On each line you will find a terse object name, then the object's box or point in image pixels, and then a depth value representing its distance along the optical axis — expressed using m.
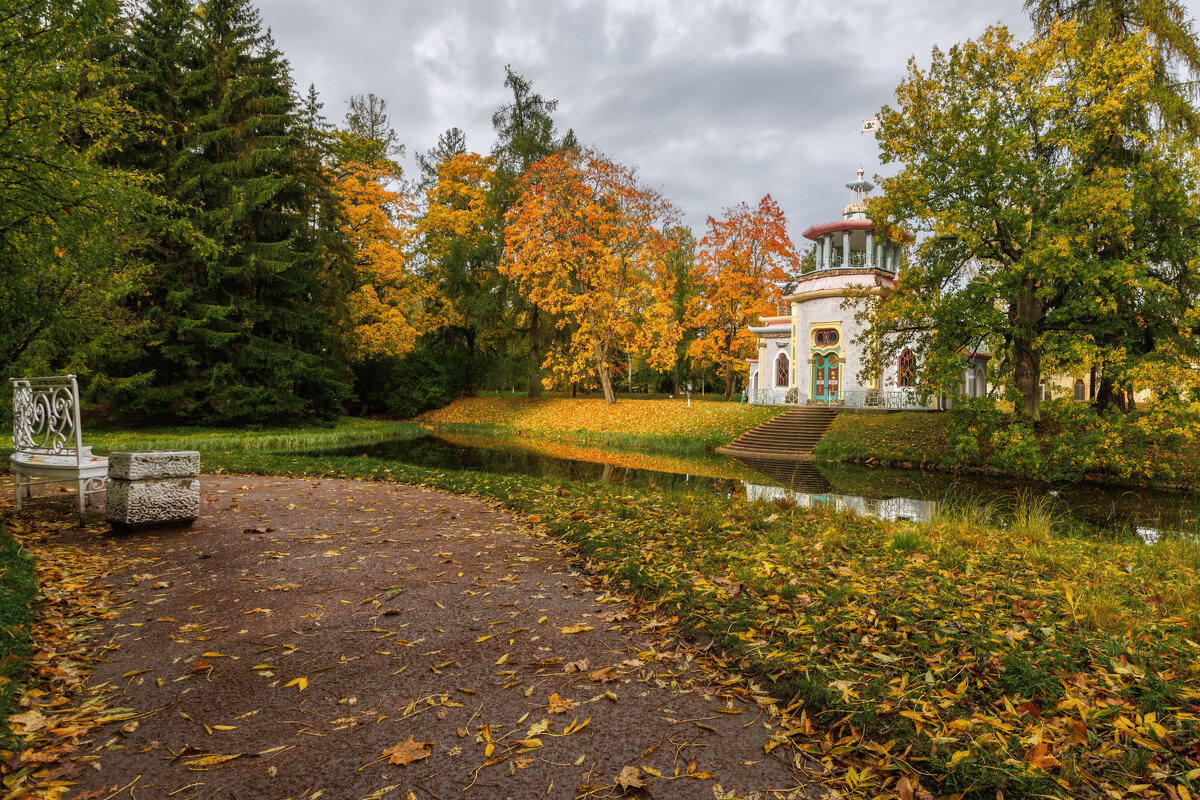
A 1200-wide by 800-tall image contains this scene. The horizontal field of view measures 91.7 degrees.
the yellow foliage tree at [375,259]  25.97
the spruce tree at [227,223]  19.03
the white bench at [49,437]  6.06
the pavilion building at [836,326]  26.47
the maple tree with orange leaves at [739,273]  28.92
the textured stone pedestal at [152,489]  5.68
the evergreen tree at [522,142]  29.66
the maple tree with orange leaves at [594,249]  25.97
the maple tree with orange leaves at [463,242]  29.20
